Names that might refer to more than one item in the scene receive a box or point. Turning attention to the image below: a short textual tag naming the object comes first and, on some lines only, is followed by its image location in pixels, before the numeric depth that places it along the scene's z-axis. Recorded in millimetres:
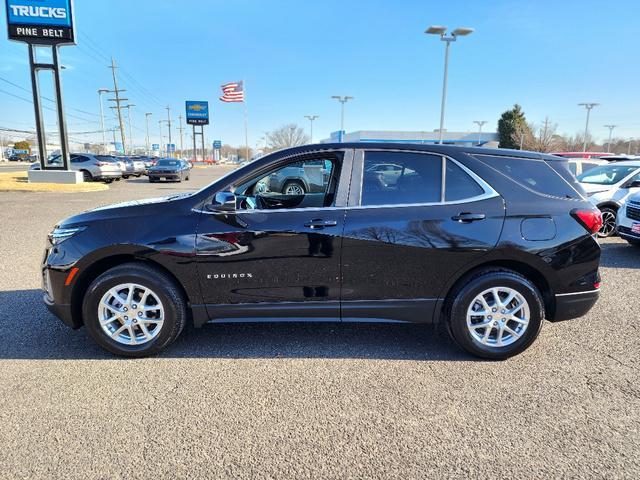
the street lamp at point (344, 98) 42512
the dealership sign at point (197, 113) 63812
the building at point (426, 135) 69938
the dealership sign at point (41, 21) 16812
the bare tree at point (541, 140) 58775
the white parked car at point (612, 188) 8469
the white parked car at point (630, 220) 6918
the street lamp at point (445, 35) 19312
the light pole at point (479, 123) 58750
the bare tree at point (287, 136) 77406
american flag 41688
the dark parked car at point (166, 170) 24453
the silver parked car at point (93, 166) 22531
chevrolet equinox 3275
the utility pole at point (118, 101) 55041
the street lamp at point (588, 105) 49438
